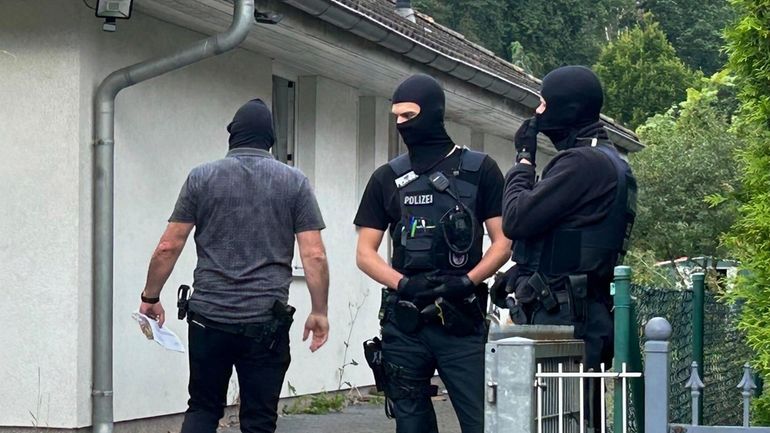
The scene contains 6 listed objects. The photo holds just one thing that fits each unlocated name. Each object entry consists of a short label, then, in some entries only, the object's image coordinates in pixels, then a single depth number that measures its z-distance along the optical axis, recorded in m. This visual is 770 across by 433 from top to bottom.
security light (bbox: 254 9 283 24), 9.06
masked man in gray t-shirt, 6.58
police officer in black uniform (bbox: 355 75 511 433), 6.17
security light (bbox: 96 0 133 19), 8.17
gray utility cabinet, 4.39
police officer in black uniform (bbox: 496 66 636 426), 5.46
